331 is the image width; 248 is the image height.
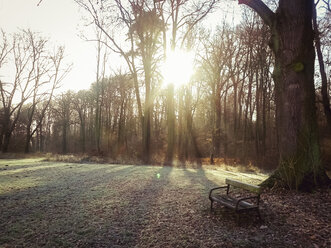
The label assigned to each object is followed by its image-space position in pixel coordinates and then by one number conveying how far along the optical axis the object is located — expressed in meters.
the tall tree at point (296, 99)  5.67
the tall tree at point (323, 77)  14.02
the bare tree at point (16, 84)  25.44
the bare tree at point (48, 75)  26.83
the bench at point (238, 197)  4.12
